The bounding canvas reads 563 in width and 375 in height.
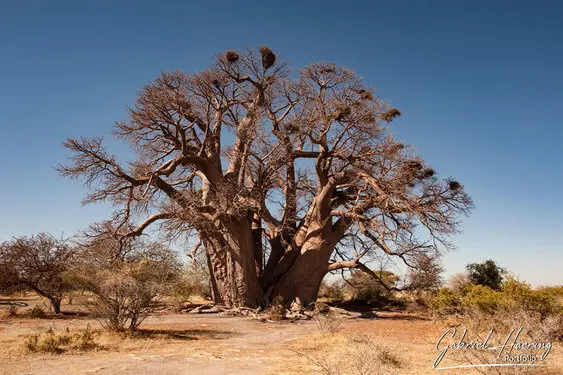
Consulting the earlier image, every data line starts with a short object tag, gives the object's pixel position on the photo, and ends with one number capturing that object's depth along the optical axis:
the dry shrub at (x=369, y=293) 19.38
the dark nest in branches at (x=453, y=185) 13.23
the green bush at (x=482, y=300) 9.50
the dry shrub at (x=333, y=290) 23.54
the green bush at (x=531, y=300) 8.67
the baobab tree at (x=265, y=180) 12.66
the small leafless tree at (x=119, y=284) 8.06
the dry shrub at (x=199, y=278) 20.59
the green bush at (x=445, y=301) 11.70
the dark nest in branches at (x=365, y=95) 14.30
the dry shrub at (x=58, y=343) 6.40
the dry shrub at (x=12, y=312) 12.18
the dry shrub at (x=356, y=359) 4.90
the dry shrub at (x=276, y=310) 12.59
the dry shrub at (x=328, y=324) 8.47
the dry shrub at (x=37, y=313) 12.25
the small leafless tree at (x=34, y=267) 13.42
